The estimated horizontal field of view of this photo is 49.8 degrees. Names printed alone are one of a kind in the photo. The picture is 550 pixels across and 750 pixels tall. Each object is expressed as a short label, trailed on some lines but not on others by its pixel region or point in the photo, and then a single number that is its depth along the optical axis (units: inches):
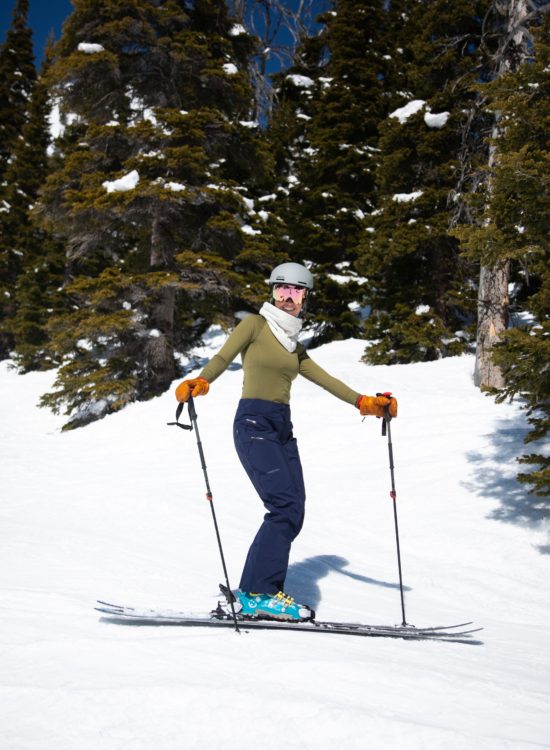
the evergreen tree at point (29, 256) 1033.5
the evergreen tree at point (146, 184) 550.0
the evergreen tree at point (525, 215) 229.5
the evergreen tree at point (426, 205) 579.2
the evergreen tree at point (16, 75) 1569.9
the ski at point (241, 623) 132.3
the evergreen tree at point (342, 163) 787.4
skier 144.8
